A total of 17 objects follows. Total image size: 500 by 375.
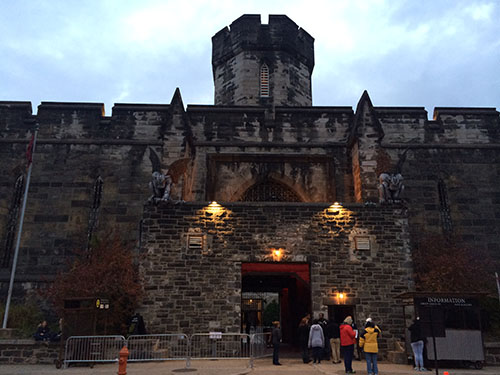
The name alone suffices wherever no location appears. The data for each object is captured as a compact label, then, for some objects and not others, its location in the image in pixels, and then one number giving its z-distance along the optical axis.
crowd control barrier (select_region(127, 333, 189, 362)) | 11.08
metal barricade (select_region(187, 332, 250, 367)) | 12.42
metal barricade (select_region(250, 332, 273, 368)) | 11.39
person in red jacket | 9.63
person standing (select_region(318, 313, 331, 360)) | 12.11
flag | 15.84
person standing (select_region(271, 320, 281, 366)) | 10.95
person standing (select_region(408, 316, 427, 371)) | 10.27
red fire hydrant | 8.21
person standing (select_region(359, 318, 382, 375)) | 8.91
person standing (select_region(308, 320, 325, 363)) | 11.19
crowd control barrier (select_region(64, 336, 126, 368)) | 10.60
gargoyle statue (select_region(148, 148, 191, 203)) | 14.31
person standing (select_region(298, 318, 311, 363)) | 11.49
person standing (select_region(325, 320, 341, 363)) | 11.72
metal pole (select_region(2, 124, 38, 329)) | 13.43
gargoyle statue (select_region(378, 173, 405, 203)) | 14.66
